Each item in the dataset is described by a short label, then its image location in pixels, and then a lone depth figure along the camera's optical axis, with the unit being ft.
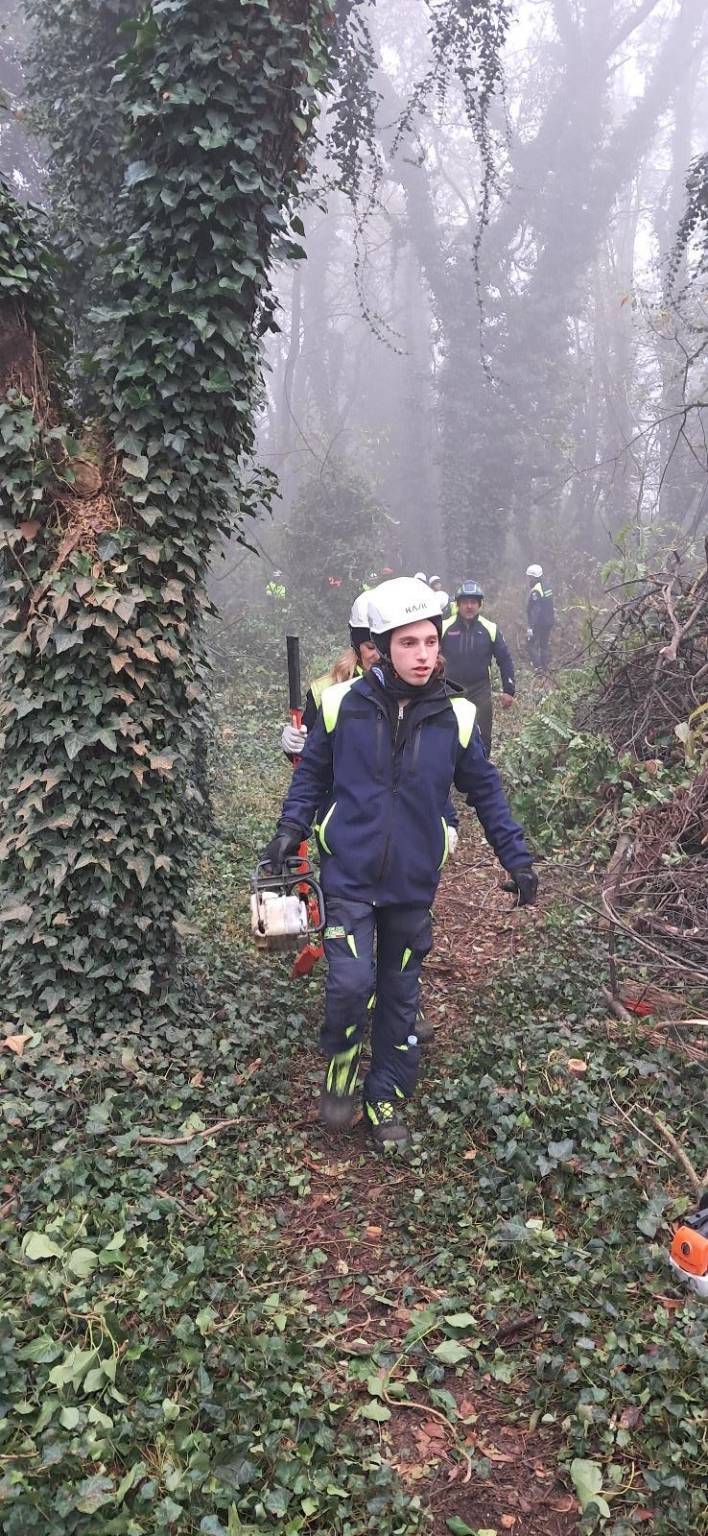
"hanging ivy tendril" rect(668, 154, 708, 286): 28.78
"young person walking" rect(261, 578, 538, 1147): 12.10
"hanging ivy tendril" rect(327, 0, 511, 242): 24.04
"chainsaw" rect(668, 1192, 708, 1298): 8.91
